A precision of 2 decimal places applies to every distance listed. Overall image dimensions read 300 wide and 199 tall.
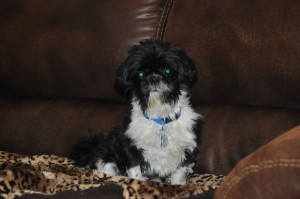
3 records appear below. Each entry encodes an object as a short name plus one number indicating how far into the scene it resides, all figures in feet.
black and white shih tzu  7.75
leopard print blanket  6.06
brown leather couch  7.58
